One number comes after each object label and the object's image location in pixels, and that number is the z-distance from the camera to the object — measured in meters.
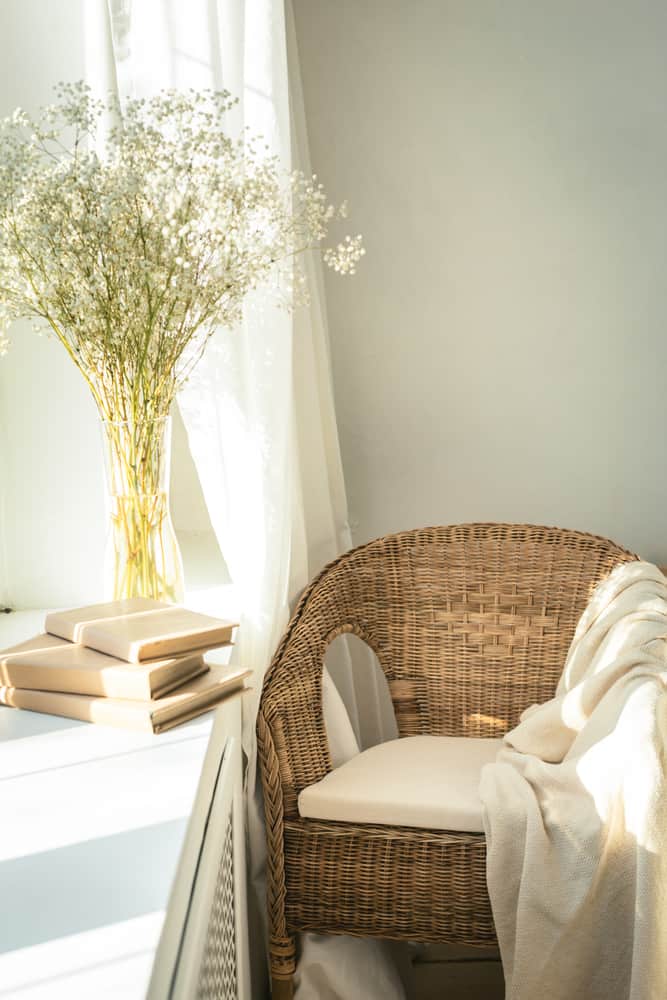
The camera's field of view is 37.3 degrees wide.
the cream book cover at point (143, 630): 1.19
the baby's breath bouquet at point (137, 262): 1.33
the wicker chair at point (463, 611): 2.02
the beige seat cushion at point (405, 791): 1.60
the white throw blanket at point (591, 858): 1.35
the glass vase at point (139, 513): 1.44
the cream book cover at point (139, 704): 1.15
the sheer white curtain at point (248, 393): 1.64
